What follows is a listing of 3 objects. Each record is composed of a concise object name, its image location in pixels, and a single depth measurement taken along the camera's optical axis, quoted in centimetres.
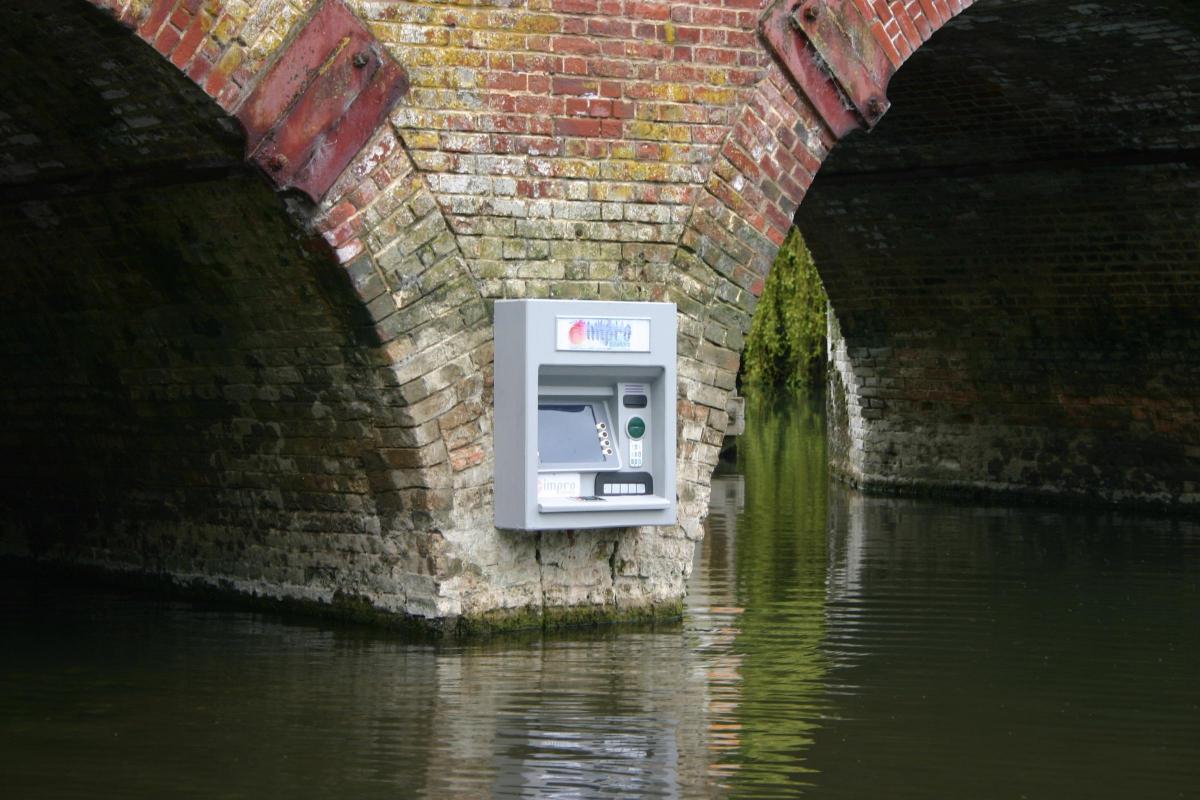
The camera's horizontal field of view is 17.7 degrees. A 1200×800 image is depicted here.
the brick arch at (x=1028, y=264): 2577
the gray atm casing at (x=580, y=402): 1638
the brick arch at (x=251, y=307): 1547
